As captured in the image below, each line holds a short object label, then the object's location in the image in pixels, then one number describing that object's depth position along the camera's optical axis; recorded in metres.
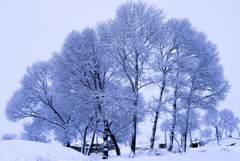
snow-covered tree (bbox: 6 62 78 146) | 29.09
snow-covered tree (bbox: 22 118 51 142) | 33.39
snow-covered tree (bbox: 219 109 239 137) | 92.94
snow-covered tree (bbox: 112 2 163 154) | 20.55
